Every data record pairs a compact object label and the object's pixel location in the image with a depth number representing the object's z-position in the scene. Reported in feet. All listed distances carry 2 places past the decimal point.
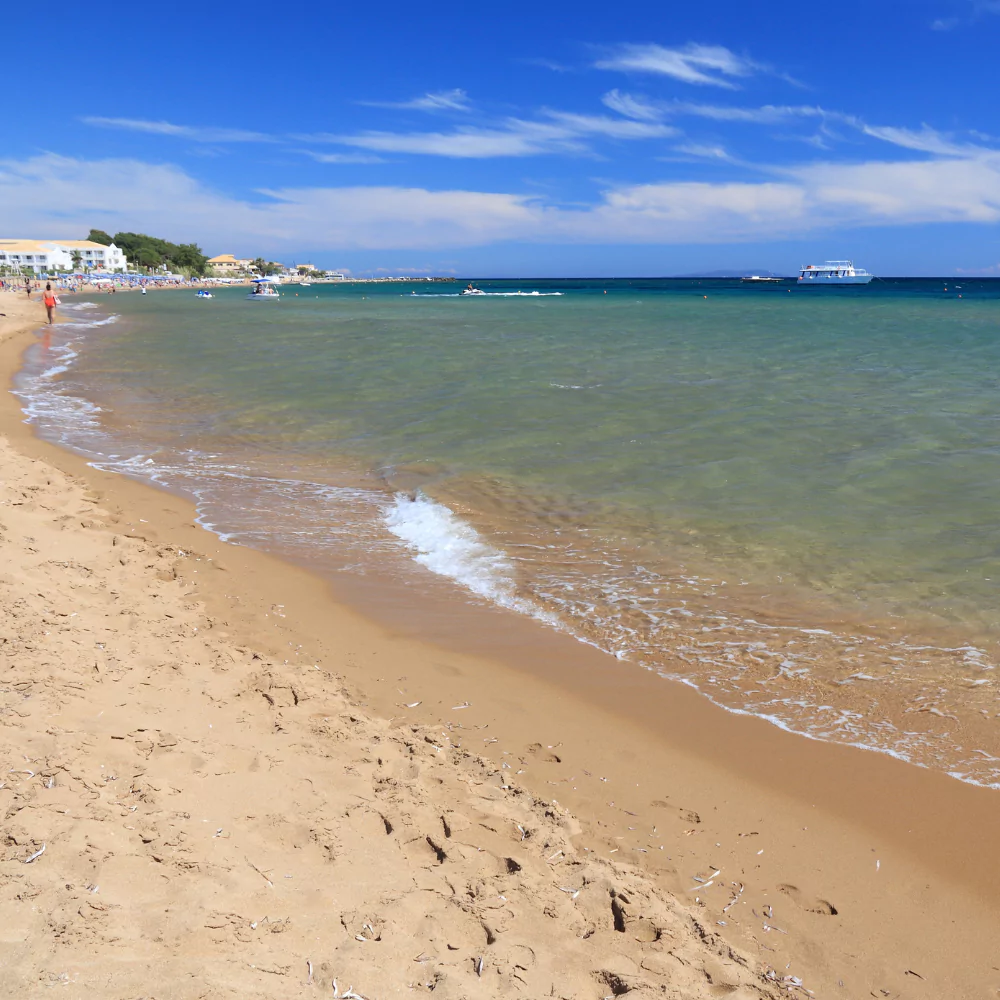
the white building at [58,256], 405.80
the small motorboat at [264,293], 274.03
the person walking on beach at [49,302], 129.31
